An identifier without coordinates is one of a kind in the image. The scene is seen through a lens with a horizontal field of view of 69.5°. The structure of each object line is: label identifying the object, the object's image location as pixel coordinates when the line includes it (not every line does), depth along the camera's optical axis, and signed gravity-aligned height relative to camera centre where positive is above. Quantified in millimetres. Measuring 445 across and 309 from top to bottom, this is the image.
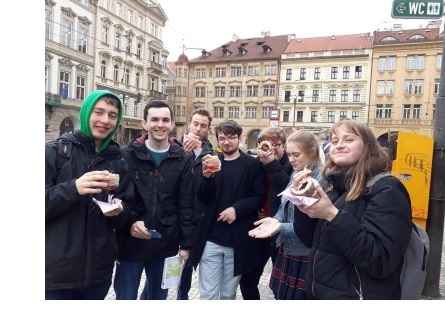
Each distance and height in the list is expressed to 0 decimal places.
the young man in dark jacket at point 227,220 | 1914 -507
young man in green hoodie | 1212 -307
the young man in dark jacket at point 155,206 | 1676 -384
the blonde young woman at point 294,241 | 1659 -533
